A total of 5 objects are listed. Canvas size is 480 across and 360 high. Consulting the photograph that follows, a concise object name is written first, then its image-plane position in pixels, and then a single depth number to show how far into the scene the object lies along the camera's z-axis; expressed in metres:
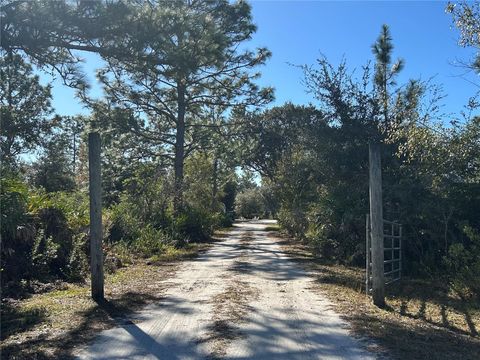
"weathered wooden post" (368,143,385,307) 8.07
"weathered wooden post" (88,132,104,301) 8.42
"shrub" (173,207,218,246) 22.56
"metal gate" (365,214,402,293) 9.01
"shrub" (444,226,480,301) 8.49
